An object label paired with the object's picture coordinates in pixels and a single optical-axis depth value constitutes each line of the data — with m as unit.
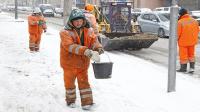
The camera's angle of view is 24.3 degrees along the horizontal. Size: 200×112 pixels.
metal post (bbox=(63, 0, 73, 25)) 20.72
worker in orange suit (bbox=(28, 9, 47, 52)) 14.52
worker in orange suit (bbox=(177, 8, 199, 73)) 11.66
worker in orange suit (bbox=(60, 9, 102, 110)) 6.75
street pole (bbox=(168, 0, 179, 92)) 8.21
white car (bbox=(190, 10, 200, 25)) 30.97
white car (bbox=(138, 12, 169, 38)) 24.70
